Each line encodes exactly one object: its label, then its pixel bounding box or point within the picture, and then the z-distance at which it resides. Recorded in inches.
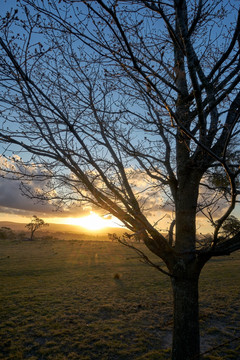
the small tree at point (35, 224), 2403.8
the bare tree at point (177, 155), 113.5
